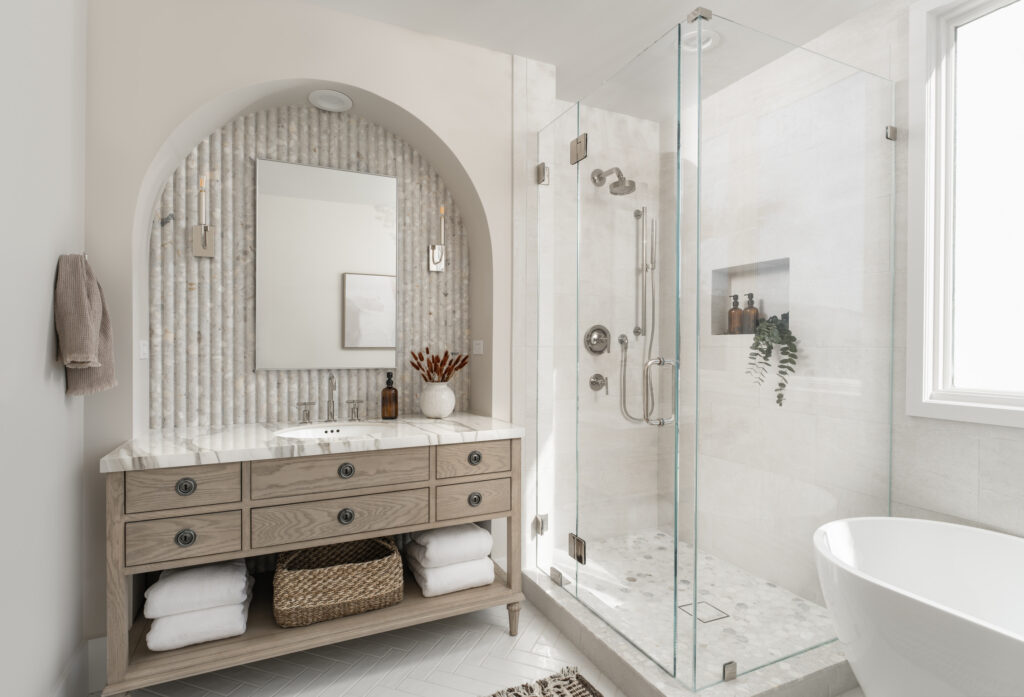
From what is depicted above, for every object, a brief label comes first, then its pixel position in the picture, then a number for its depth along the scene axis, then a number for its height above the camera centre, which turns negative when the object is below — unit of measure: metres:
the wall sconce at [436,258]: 2.66 +0.45
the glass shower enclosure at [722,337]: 1.71 +0.04
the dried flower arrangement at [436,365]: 2.48 -0.09
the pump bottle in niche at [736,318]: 1.80 +0.10
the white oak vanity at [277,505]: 1.64 -0.57
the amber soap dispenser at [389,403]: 2.46 -0.27
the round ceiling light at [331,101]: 2.28 +1.09
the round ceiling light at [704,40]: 1.62 +0.95
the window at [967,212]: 1.85 +0.51
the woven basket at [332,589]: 1.88 -0.91
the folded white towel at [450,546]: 2.15 -0.83
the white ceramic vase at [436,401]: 2.44 -0.26
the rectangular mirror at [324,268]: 2.34 +0.36
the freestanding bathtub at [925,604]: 1.19 -0.72
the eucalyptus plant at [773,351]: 1.87 -0.01
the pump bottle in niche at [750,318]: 1.83 +0.10
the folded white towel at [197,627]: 1.71 -0.94
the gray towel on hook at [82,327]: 1.62 +0.05
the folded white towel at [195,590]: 1.72 -0.83
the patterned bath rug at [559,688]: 1.79 -1.19
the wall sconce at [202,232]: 2.19 +0.47
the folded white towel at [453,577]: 2.13 -0.96
